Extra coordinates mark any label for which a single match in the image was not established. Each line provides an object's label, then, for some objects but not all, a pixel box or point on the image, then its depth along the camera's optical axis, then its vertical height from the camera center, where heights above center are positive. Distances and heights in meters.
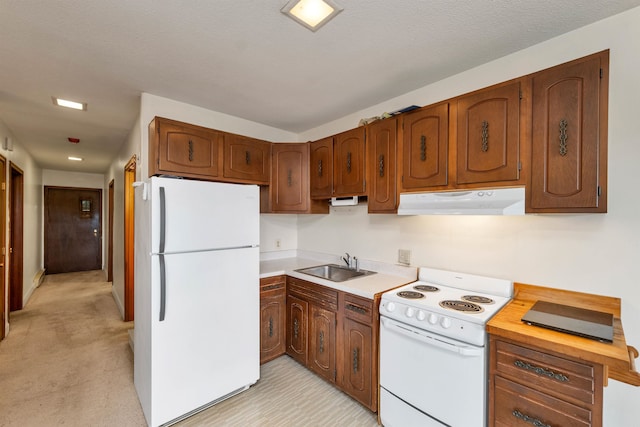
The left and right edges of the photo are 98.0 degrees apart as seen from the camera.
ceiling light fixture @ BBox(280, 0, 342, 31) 1.40 +1.05
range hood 1.61 +0.06
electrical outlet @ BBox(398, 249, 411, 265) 2.47 -0.41
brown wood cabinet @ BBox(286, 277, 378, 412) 2.04 -1.05
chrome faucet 2.86 -0.54
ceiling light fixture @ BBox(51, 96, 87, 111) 2.58 +1.01
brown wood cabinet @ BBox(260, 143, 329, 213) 3.02 +0.33
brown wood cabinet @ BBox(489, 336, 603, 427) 1.19 -0.82
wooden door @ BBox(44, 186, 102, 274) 6.45 -0.48
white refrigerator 1.88 -0.63
